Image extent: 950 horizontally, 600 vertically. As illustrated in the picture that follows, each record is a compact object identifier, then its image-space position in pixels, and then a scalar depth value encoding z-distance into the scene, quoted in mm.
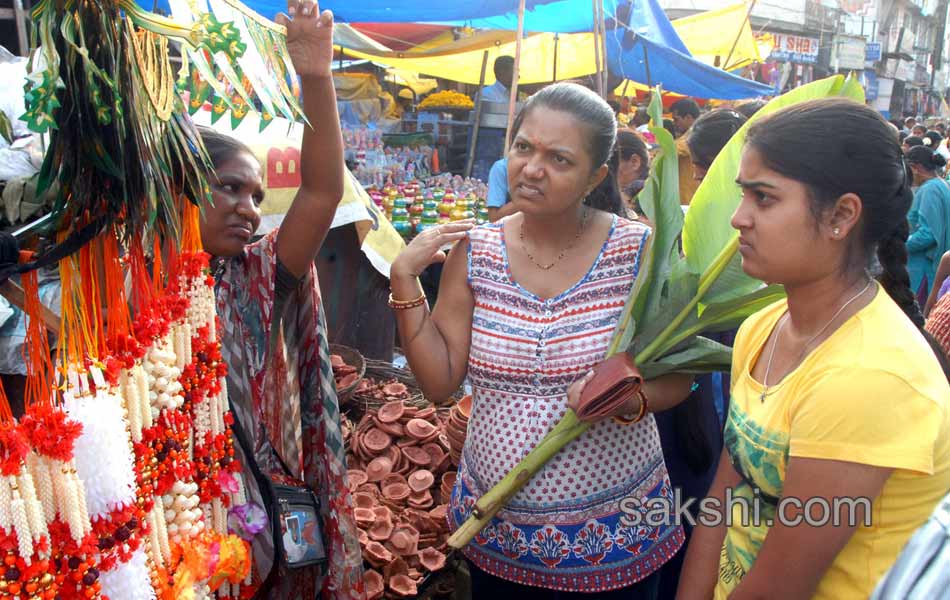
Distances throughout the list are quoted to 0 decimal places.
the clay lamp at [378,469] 3197
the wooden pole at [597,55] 5500
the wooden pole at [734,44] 9614
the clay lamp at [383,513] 2842
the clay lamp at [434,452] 3298
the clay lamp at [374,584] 2486
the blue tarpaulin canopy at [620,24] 6082
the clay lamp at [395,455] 3275
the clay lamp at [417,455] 3273
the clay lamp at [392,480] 3154
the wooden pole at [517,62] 4906
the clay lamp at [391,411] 3486
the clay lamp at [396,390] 3883
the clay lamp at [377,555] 2611
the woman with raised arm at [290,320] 1585
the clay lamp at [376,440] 3328
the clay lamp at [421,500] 3033
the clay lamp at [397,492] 3052
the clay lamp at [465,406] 2814
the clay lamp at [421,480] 3131
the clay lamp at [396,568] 2604
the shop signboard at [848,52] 25891
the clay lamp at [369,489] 3053
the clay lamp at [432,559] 2699
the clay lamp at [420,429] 3393
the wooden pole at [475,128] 9188
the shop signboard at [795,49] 23016
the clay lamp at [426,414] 3531
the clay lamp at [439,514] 2943
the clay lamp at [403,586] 2549
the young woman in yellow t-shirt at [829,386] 1070
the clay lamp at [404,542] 2725
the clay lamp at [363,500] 2957
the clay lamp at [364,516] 2795
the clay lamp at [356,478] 3121
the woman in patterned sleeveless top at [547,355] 1628
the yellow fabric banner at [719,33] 10062
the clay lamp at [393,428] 3426
